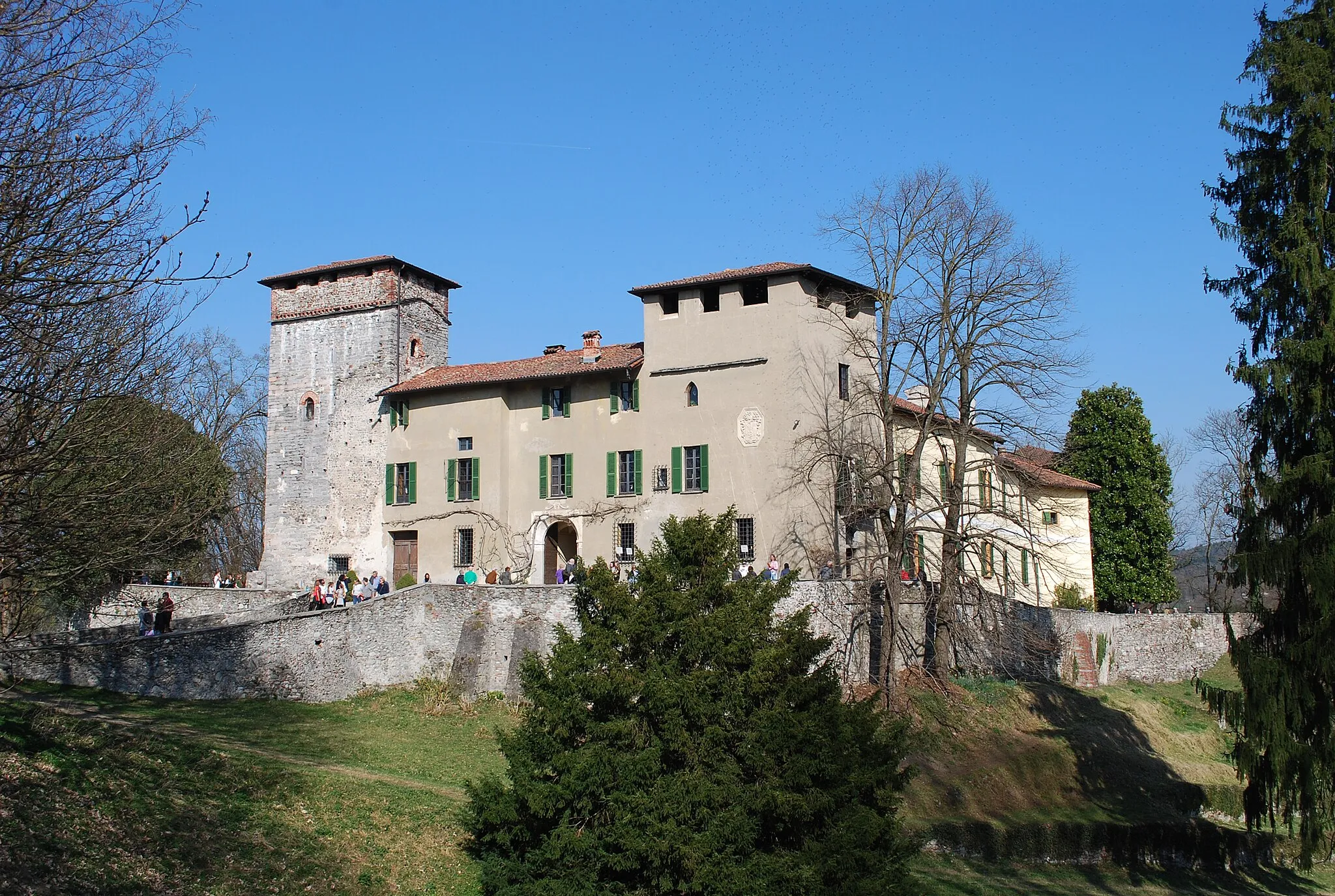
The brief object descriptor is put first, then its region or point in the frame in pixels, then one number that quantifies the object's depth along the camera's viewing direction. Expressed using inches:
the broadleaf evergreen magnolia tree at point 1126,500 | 1737.2
